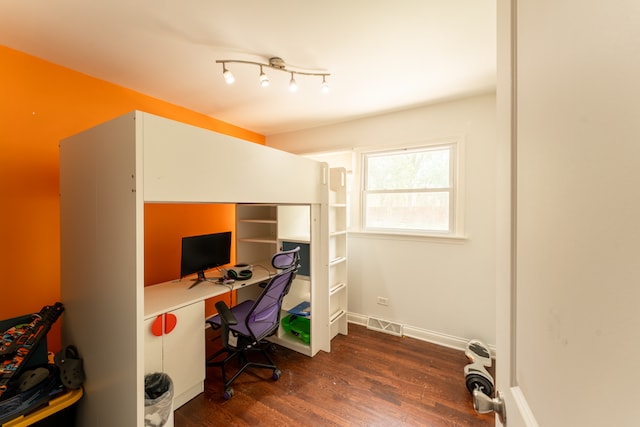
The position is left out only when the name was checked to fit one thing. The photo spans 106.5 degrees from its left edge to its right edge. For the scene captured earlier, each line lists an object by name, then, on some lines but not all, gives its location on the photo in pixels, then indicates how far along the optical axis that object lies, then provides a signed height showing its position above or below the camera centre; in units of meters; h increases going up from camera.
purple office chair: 1.91 -0.94
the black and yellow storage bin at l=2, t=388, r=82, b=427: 1.18 -1.05
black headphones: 2.28 -0.60
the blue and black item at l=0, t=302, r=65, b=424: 1.23 -0.88
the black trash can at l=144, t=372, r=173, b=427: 1.38 -1.13
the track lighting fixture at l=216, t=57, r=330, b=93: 1.88 +1.19
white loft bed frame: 1.16 +0.01
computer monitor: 2.20 -0.40
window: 2.69 +0.27
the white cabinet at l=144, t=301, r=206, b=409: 1.58 -0.96
